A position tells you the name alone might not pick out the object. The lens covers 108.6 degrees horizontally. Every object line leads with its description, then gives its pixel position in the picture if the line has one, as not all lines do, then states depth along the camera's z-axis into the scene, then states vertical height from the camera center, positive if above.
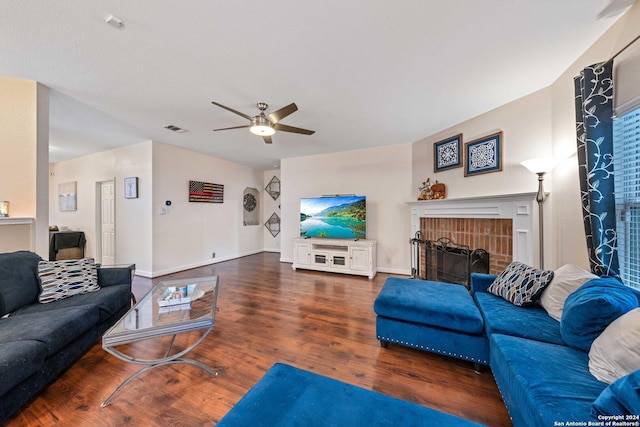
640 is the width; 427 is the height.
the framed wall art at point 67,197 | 5.32 +0.43
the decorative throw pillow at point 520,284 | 1.81 -0.59
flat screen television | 4.50 -0.06
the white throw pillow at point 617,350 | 0.98 -0.62
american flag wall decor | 4.90 +0.50
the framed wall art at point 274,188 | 6.83 +0.79
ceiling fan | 2.49 +1.07
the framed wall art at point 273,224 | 6.90 -0.30
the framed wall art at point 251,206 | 6.34 +0.23
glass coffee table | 1.46 -0.77
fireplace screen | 3.23 -0.73
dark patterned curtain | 1.65 +0.34
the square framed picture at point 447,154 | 3.45 +0.95
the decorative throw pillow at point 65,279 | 2.04 -0.60
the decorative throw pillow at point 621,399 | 0.77 -0.64
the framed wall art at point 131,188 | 4.29 +0.51
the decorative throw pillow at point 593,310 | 1.21 -0.52
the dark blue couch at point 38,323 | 1.27 -0.76
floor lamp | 2.22 +0.41
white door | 4.70 -0.20
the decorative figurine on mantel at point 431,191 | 3.67 +0.39
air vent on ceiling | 3.50 +1.34
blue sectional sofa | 0.88 -0.77
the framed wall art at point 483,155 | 2.92 +0.79
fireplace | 2.54 -0.14
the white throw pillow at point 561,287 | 1.61 -0.53
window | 1.59 +0.16
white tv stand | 4.24 -0.81
